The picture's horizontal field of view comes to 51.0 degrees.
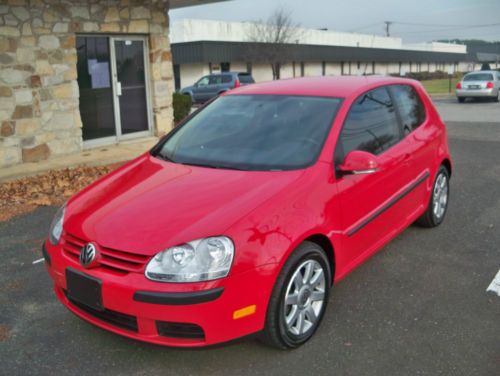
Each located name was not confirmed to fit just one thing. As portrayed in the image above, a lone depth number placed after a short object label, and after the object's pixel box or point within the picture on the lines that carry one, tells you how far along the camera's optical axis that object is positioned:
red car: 2.82
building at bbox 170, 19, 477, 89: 37.34
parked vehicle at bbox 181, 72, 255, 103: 26.98
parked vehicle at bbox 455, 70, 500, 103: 24.39
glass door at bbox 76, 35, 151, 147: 10.07
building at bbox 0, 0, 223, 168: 8.81
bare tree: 41.22
